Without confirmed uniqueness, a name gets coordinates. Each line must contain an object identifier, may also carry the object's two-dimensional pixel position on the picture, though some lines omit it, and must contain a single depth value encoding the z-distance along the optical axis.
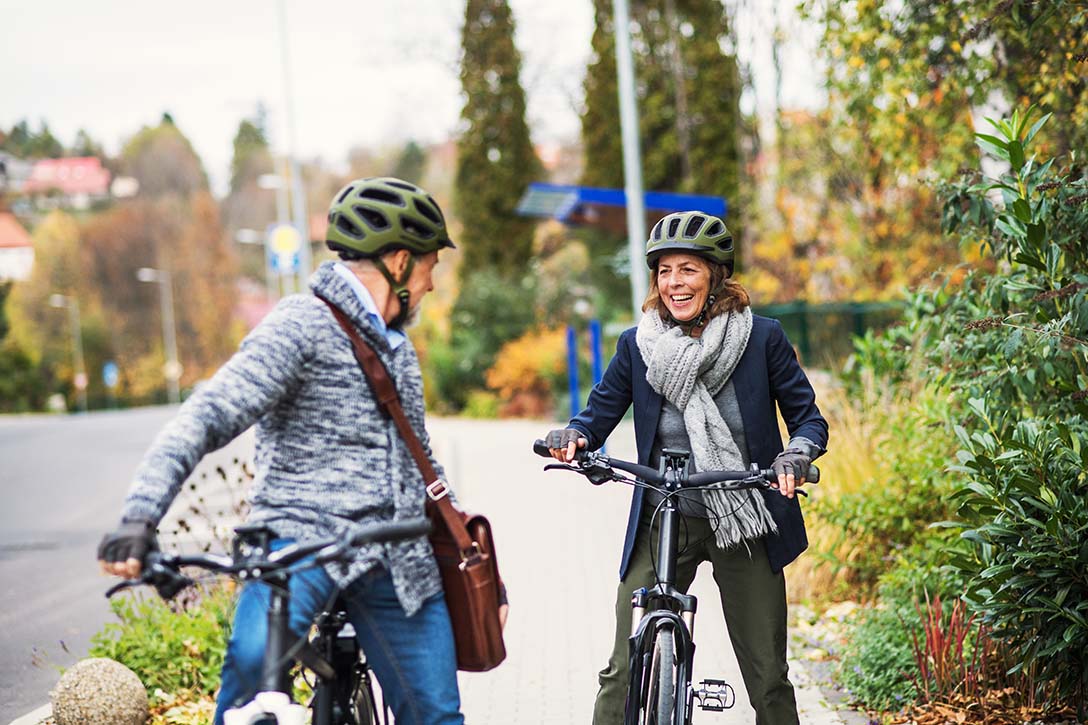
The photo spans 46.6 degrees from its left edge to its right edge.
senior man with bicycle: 2.71
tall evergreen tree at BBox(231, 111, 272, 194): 87.94
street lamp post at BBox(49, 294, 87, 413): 65.61
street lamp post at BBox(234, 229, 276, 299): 67.88
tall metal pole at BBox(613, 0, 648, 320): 13.14
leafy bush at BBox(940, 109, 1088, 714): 4.15
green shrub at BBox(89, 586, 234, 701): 5.48
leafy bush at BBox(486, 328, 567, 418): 22.83
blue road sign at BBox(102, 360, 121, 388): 65.69
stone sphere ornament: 4.95
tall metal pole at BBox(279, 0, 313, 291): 27.83
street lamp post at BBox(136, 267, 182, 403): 68.06
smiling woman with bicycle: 3.77
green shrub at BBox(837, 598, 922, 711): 5.07
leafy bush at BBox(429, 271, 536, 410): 25.91
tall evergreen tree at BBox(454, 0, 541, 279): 28.62
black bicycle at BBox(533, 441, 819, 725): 3.48
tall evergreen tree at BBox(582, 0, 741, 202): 23.06
